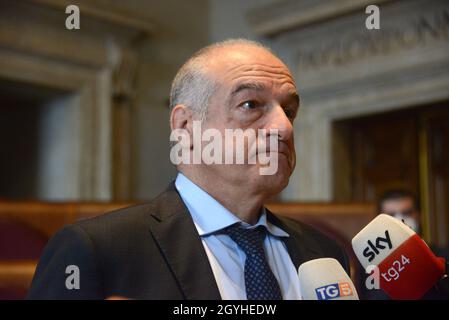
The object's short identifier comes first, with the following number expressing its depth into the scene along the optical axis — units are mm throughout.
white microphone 1461
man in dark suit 1512
